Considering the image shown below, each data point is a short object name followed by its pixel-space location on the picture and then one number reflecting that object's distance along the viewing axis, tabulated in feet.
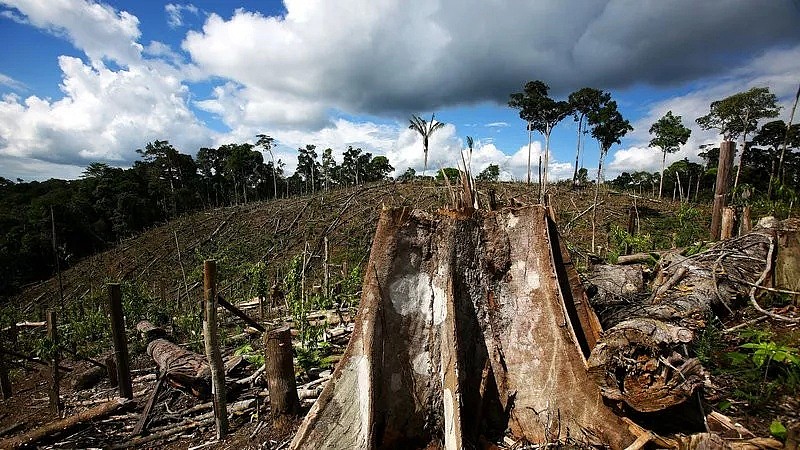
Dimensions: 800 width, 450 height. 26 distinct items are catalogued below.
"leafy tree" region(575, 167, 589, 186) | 123.11
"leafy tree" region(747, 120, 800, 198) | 93.30
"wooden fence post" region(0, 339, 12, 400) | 26.68
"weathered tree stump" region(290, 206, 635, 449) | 8.63
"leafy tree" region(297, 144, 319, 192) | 180.34
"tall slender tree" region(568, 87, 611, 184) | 108.58
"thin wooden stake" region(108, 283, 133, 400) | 16.80
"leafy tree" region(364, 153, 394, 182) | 189.78
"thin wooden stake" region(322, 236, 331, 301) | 28.01
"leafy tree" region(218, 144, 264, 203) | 170.40
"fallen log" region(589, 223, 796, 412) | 7.16
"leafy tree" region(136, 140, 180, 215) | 164.04
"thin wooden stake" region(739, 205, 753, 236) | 20.12
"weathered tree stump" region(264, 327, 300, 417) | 11.16
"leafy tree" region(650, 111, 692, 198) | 94.73
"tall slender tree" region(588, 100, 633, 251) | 106.55
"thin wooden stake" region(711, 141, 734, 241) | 21.29
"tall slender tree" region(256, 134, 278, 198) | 155.43
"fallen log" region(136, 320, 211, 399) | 15.58
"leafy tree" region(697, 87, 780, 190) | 83.87
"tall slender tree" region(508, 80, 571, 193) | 114.93
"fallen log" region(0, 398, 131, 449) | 13.52
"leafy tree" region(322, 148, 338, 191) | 181.58
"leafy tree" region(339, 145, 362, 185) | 181.68
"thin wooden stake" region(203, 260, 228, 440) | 11.89
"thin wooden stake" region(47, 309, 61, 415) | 18.81
